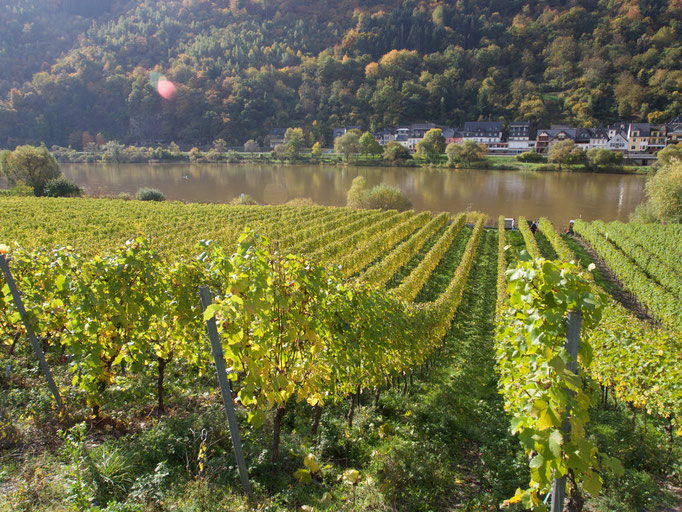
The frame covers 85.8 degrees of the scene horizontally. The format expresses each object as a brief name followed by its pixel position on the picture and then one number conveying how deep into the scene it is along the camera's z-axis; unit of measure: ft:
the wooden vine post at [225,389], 10.83
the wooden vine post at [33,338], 14.19
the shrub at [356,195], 123.65
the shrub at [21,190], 128.57
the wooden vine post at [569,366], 7.68
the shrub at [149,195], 129.49
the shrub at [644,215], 94.79
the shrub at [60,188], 129.08
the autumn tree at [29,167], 130.72
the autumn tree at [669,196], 87.61
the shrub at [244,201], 130.99
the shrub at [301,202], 121.44
